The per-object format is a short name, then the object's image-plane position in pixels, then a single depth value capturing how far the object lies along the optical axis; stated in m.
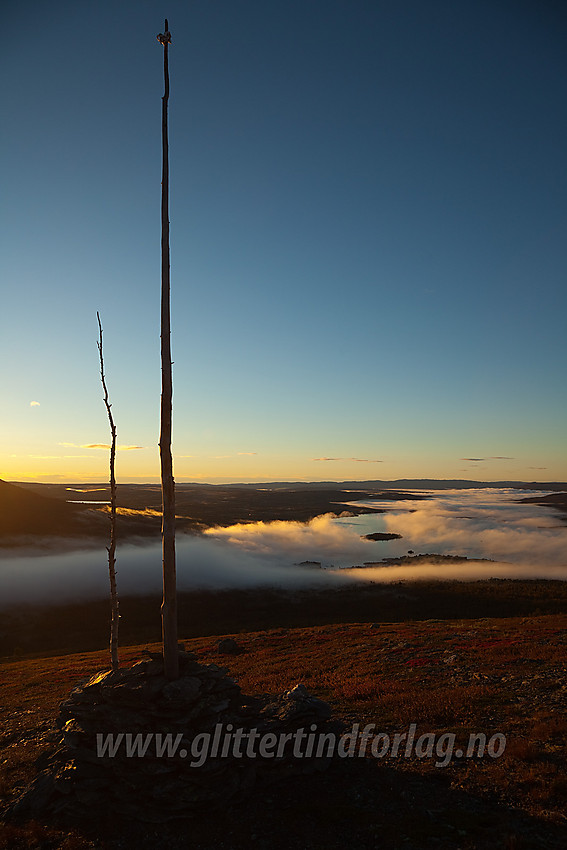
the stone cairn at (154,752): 10.57
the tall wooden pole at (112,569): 16.88
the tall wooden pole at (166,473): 12.41
